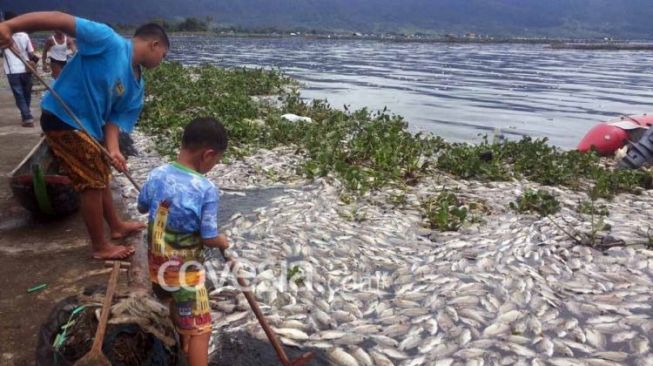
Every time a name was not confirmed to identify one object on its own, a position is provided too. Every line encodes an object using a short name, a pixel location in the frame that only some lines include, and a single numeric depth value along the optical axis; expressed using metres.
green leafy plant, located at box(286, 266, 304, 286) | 5.60
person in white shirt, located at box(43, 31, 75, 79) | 13.55
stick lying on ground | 2.90
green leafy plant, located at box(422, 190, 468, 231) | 7.32
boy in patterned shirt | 3.53
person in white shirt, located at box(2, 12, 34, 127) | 11.64
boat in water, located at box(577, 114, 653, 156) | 13.25
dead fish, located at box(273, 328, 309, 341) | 4.66
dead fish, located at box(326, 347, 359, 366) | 4.34
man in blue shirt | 4.65
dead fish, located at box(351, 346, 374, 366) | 4.34
